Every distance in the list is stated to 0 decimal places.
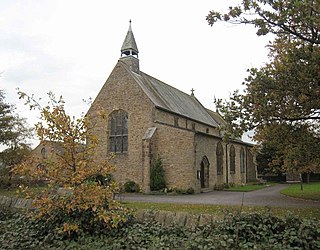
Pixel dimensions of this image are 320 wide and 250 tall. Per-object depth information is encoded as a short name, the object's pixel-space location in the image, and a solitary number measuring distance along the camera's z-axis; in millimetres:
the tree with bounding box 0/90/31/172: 26359
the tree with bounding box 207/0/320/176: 10328
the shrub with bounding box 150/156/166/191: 25375
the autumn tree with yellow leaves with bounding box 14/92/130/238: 7672
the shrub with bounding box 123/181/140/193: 26438
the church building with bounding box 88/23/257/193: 25750
